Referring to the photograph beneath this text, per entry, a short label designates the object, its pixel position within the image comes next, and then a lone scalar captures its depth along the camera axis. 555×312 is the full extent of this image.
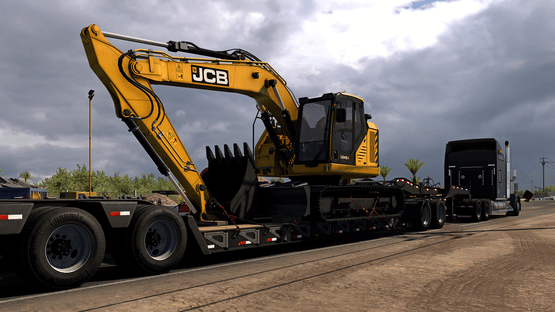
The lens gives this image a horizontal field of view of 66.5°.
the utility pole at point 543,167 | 97.22
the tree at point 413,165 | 43.12
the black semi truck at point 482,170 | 21.72
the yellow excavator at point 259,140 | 8.22
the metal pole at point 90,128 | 23.51
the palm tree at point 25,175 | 68.72
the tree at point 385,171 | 41.56
